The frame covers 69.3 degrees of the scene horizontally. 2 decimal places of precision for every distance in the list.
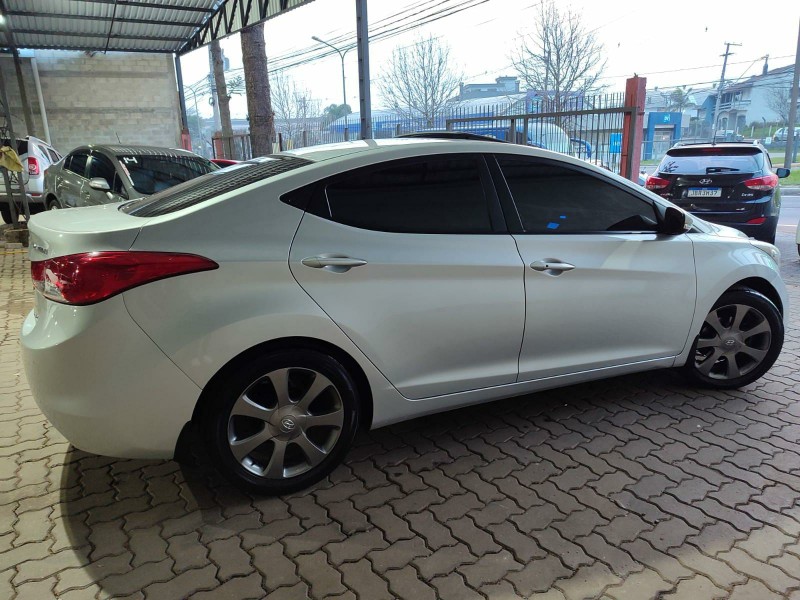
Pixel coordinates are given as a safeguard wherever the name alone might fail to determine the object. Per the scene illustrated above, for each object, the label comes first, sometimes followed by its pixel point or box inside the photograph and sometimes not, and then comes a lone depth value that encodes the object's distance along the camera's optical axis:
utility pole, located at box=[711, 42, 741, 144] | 42.31
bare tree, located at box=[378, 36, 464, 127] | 36.91
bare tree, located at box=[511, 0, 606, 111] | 28.62
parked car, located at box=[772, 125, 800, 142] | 42.34
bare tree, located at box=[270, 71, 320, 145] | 52.59
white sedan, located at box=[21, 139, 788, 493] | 2.29
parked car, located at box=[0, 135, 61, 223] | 11.28
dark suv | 8.05
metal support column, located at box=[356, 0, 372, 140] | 7.62
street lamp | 17.04
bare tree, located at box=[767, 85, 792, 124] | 44.62
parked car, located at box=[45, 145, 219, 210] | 6.74
